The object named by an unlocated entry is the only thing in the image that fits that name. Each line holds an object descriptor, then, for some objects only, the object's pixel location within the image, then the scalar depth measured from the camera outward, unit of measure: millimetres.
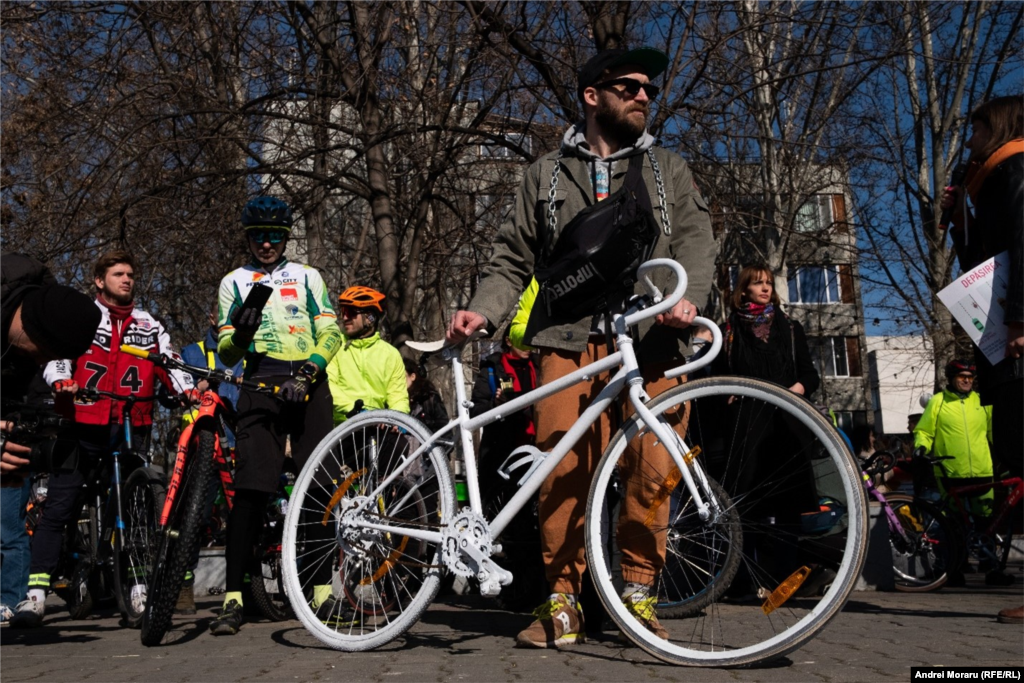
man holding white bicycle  4664
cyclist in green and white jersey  5957
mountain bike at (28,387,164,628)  6449
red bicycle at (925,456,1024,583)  9914
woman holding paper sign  5127
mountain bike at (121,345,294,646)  5285
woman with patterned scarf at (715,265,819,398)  7566
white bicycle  3791
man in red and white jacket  7324
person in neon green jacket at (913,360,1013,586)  10469
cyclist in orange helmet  7918
